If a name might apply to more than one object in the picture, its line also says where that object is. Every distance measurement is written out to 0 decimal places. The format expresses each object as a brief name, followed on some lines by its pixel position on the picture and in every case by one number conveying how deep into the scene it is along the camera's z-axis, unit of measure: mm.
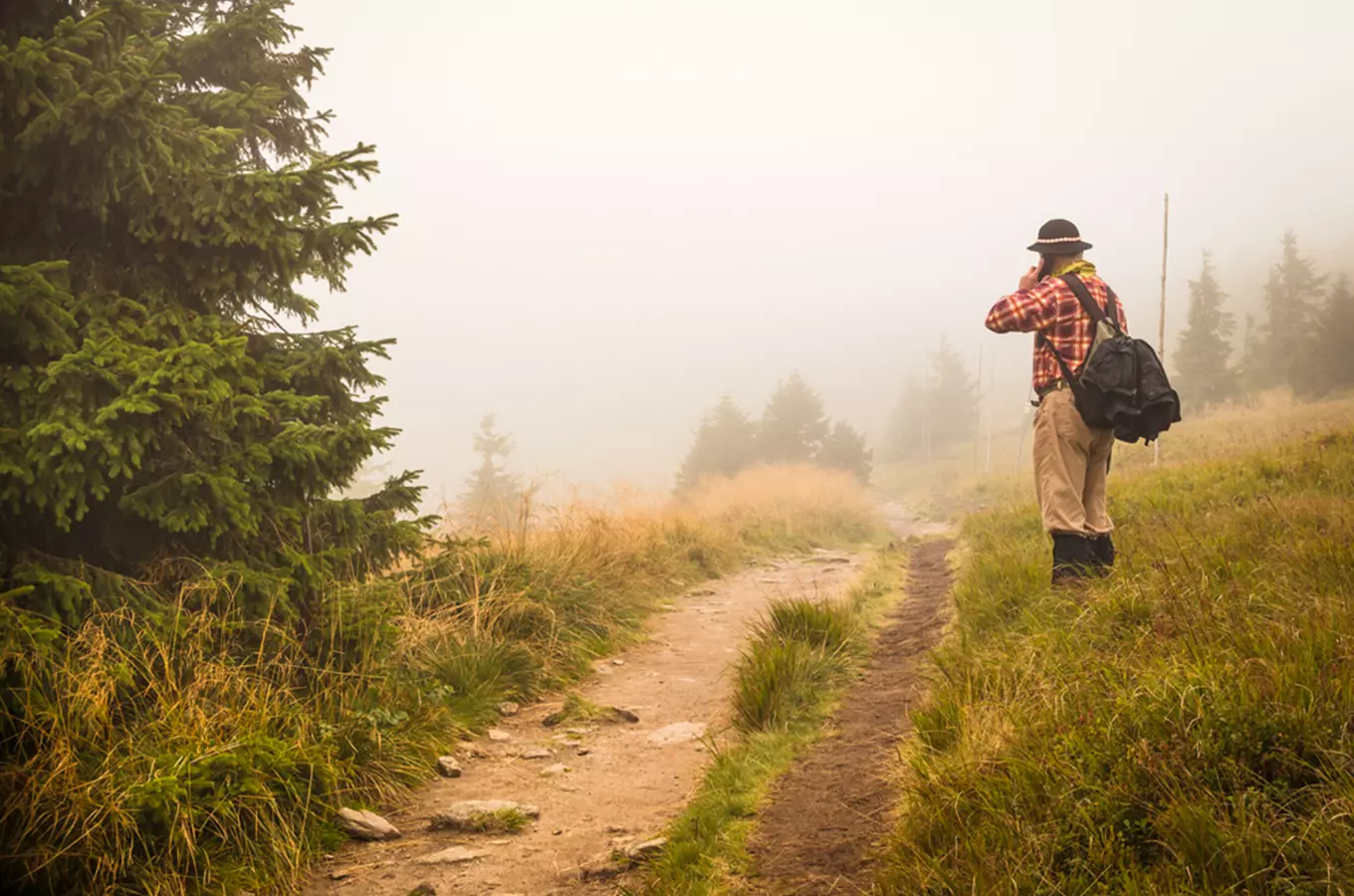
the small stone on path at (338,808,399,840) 3467
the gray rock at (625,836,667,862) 3158
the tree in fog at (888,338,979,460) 70562
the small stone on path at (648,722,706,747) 4910
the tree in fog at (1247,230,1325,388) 42344
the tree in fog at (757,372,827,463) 42625
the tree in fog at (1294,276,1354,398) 34688
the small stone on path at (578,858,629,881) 3119
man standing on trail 5129
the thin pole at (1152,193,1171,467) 23883
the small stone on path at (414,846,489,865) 3312
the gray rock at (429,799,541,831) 3643
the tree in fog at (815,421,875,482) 42719
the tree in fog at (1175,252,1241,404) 42531
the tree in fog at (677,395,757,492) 41625
